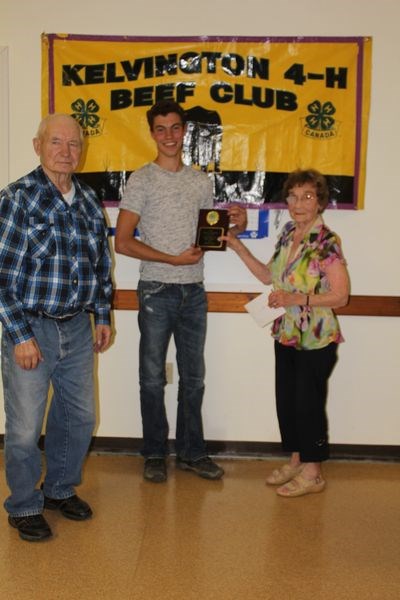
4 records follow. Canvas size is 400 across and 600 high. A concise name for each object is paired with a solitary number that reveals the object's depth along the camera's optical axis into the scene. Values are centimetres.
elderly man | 226
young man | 289
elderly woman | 273
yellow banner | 320
